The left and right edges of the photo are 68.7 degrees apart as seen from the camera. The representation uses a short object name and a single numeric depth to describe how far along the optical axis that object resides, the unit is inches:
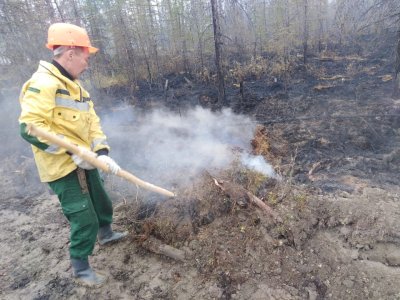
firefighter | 99.2
